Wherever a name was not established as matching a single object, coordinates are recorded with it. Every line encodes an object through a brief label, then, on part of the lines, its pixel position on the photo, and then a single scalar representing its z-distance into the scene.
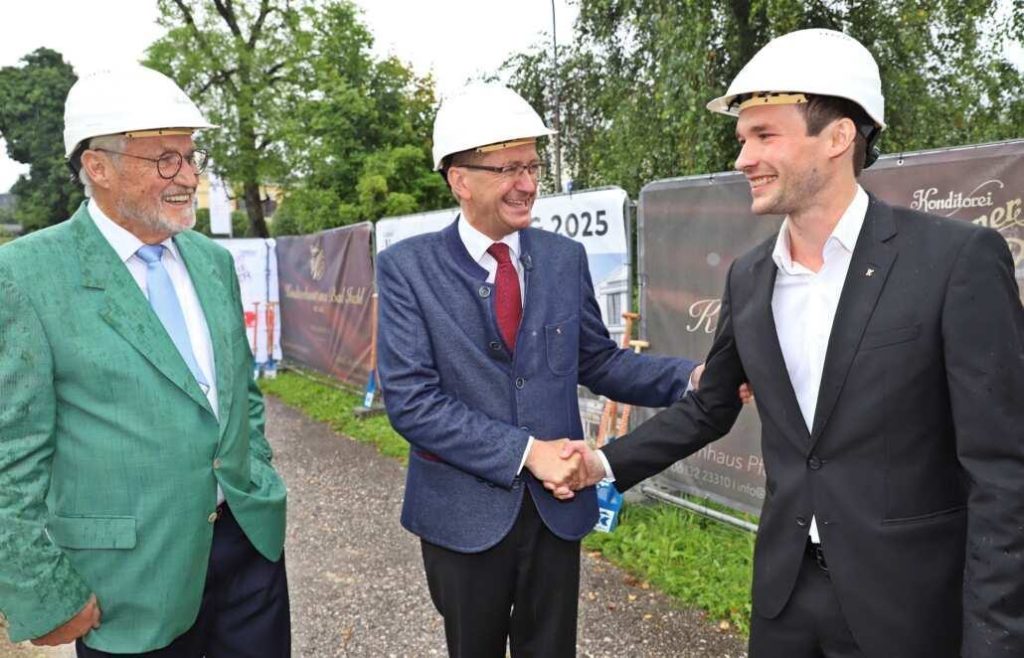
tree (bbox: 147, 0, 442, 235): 15.06
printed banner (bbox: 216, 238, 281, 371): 11.99
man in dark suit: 1.59
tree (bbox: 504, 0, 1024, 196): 9.26
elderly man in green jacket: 1.91
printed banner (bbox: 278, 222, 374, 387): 9.30
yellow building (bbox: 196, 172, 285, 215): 26.67
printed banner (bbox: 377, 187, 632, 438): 5.00
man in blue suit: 2.33
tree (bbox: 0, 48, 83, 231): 25.78
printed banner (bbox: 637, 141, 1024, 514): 3.56
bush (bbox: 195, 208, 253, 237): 33.46
